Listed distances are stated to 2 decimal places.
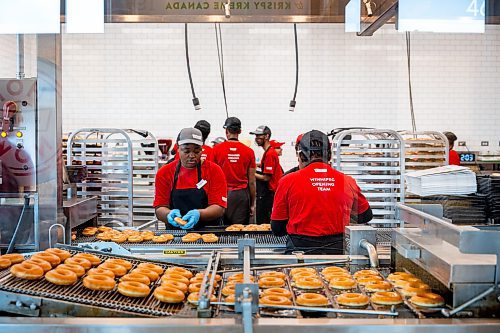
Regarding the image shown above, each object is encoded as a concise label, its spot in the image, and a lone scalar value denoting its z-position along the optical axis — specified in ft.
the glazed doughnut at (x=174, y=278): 7.47
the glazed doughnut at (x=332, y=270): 8.08
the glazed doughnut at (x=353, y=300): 6.64
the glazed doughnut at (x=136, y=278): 7.26
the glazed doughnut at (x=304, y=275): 7.72
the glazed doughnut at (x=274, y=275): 7.75
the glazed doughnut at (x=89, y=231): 13.41
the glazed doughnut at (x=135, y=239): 12.39
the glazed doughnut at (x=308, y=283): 7.31
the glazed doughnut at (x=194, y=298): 6.61
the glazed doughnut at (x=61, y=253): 8.27
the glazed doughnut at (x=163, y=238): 12.34
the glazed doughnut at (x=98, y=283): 6.96
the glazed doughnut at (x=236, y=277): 7.60
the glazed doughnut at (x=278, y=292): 6.82
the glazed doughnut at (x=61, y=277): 7.04
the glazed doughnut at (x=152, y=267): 8.04
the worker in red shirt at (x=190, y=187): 14.47
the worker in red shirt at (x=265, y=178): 23.67
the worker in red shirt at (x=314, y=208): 11.76
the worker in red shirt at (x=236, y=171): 20.29
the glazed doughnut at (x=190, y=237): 12.31
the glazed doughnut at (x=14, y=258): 8.04
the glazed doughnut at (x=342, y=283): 7.34
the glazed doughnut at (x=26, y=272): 7.08
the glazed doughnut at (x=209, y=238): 12.17
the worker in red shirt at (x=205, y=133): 19.58
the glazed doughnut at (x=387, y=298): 6.71
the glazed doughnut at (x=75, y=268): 7.47
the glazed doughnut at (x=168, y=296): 6.70
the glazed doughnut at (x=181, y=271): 7.93
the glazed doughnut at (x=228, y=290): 6.86
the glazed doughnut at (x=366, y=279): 7.53
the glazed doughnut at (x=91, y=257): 8.24
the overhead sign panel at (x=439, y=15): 12.26
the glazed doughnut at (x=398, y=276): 7.65
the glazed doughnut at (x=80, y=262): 7.86
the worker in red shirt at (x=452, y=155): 22.80
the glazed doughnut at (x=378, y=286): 7.18
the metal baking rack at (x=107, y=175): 19.12
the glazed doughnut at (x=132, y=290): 6.83
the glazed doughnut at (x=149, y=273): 7.65
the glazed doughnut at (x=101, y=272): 7.36
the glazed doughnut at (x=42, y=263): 7.41
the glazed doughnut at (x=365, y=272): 7.92
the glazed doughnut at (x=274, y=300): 6.46
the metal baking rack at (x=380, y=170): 18.12
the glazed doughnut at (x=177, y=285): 7.06
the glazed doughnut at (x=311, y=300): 6.52
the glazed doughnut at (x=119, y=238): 12.28
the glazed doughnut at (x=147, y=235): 12.52
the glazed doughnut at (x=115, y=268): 7.64
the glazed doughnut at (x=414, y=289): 7.00
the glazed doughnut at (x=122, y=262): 8.07
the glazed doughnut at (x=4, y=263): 7.76
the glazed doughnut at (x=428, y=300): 6.48
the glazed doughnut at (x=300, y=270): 8.04
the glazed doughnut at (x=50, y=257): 7.83
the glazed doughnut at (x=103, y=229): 13.84
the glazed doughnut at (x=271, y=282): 7.34
